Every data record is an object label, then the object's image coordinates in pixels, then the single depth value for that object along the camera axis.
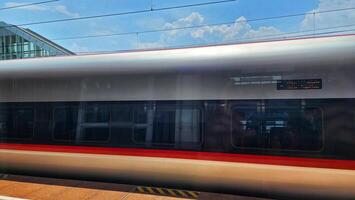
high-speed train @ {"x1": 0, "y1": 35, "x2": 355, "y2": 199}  4.95
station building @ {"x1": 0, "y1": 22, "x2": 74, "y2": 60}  25.45
